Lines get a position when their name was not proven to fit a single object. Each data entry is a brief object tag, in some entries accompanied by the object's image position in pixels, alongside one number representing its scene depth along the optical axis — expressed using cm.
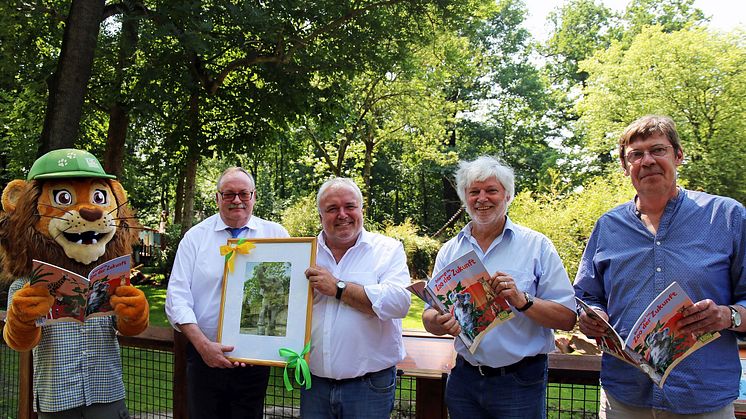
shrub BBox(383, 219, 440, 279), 1756
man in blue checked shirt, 219
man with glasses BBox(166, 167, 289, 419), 293
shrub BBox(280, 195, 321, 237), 1538
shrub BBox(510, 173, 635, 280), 912
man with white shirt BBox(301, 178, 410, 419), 258
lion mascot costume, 281
